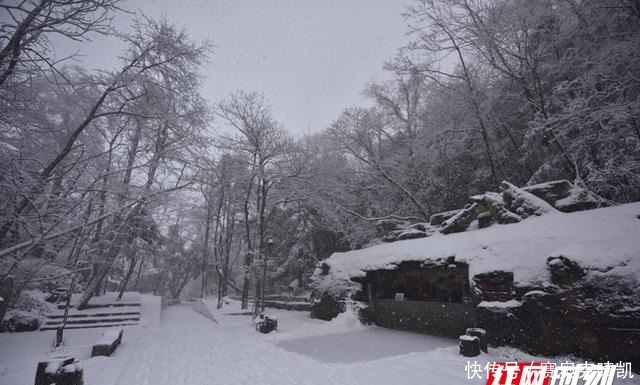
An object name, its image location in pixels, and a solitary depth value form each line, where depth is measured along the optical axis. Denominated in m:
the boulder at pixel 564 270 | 6.05
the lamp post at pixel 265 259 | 13.03
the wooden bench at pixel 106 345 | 7.30
